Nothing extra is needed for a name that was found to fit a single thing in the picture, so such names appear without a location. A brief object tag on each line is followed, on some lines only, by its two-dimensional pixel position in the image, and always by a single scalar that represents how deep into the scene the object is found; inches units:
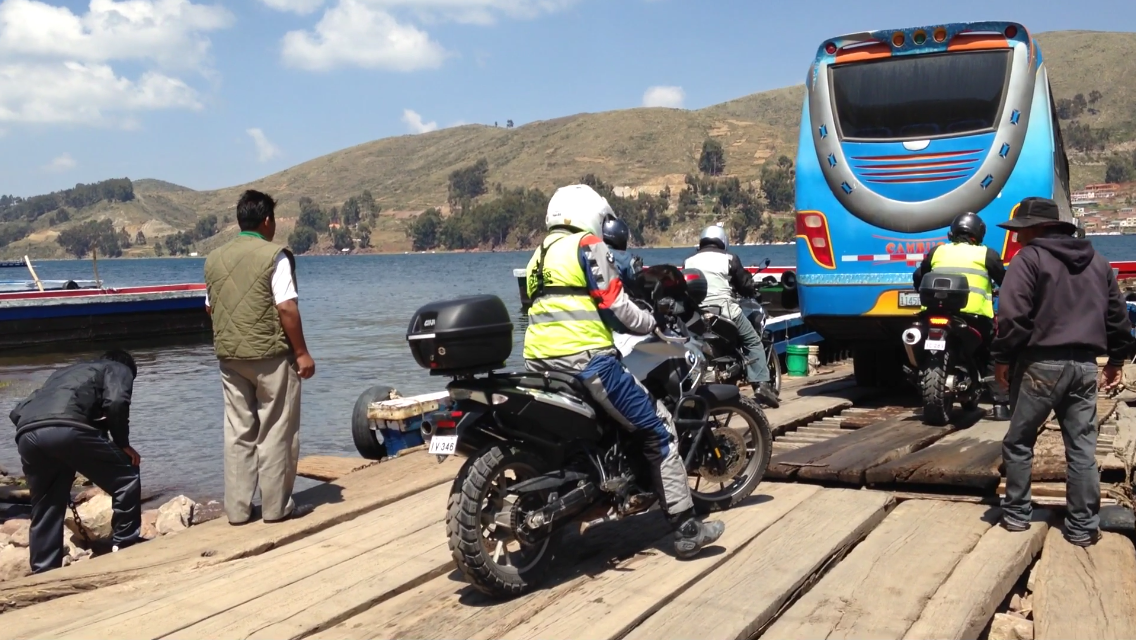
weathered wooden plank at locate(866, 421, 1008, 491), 258.5
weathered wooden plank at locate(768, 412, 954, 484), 275.7
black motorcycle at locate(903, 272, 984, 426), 360.5
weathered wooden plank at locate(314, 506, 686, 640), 181.6
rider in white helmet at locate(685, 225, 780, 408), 415.8
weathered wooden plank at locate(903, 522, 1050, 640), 172.4
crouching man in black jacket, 264.7
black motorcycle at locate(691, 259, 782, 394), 416.8
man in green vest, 253.6
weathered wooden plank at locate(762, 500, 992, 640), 176.1
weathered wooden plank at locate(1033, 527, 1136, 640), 174.6
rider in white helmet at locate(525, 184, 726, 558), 201.3
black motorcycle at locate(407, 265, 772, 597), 189.3
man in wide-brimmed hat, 217.6
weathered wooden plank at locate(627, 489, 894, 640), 176.7
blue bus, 389.1
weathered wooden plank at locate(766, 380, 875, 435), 374.6
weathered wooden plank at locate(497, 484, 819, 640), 177.9
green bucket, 578.9
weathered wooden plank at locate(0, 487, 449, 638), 188.2
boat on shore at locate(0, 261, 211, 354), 1067.9
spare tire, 377.7
